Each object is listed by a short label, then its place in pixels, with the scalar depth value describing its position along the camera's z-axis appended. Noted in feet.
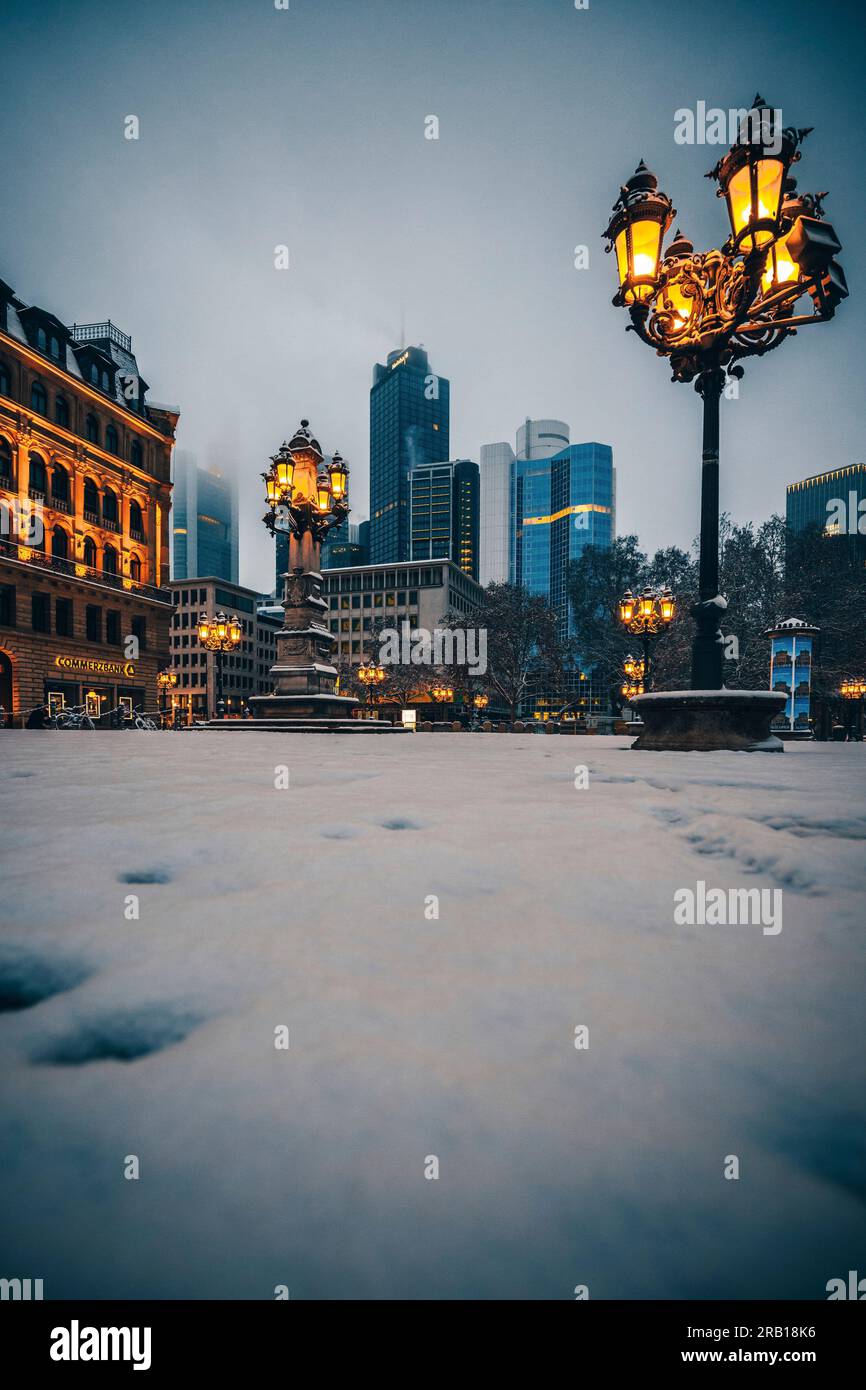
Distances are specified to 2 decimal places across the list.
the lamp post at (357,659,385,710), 119.24
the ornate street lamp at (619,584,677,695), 58.39
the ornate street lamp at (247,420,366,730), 48.39
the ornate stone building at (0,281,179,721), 81.00
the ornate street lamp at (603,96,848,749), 16.56
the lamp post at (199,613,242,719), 67.26
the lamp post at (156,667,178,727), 106.25
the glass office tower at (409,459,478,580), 414.82
